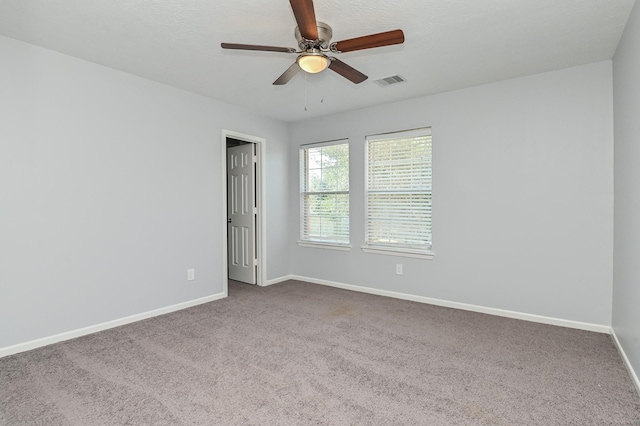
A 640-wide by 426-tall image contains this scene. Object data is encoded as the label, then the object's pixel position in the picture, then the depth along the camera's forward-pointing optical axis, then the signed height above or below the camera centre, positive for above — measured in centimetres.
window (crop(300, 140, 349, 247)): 488 +25
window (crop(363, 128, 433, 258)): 415 +21
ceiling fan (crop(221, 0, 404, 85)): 186 +105
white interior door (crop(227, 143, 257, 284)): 503 -3
